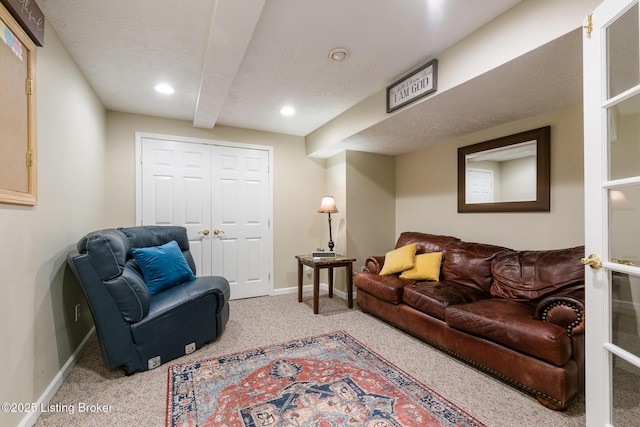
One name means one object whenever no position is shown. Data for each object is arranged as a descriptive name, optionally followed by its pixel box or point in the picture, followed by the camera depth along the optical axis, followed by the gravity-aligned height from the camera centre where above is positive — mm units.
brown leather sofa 1709 -737
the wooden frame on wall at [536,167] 2561 +424
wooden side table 3351 -630
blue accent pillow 2576 -491
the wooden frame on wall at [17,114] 1367 +528
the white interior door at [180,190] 3551 +328
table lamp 3871 +113
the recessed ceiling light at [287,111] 3279 +1225
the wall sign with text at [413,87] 2184 +1061
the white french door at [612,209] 1198 +18
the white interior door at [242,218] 3928 -46
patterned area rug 1611 -1159
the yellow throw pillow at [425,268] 3008 -583
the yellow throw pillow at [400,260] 3182 -523
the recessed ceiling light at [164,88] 2740 +1249
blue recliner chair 1959 -706
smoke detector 2129 +1229
